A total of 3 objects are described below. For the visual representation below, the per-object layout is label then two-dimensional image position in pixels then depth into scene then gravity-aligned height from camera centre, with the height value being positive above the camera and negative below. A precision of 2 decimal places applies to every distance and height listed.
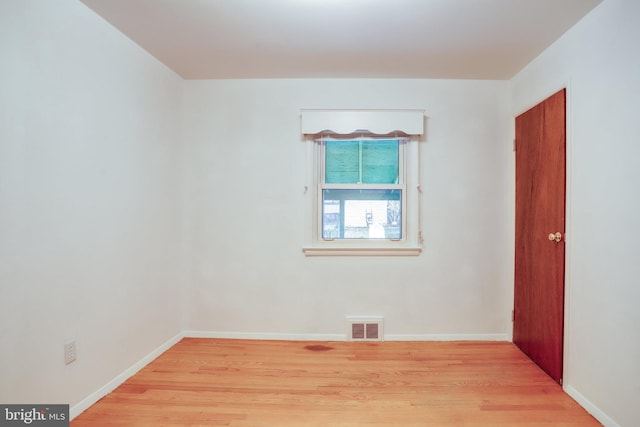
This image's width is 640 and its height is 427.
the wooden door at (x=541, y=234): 2.21 -0.19
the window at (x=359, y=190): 2.99 +0.18
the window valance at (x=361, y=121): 2.88 +0.83
